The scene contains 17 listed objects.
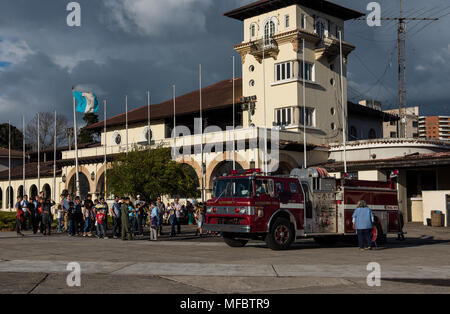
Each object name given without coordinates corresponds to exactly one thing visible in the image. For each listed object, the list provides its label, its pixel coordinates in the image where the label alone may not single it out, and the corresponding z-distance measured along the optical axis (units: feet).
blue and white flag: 127.85
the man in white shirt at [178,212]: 85.10
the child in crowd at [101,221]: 77.36
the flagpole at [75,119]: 121.70
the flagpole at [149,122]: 153.58
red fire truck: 58.65
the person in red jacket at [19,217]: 81.71
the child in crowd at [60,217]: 89.43
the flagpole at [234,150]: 123.13
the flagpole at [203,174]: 134.33
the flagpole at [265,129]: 116.16
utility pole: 188.24
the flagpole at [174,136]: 143.33
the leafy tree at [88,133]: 290.35
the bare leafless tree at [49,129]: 288.51
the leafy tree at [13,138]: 330.75
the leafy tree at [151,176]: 121.60
